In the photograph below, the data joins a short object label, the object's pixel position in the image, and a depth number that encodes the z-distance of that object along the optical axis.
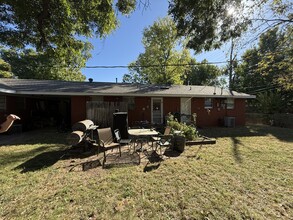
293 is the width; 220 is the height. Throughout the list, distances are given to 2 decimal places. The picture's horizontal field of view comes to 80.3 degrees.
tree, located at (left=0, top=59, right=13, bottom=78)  21.93
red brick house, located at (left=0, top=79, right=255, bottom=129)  11.07
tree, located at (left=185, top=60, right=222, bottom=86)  36.59
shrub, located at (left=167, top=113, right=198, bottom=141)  8.32
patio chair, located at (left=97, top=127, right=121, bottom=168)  5.79
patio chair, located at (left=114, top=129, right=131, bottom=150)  6.25
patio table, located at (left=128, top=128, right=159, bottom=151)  6.53
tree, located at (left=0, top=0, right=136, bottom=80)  5.56
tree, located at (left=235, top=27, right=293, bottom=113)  6.15
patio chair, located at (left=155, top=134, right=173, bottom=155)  6.40
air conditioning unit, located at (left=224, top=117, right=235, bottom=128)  14.12
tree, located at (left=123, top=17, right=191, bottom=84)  26.45
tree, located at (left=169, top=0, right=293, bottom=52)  5.05
